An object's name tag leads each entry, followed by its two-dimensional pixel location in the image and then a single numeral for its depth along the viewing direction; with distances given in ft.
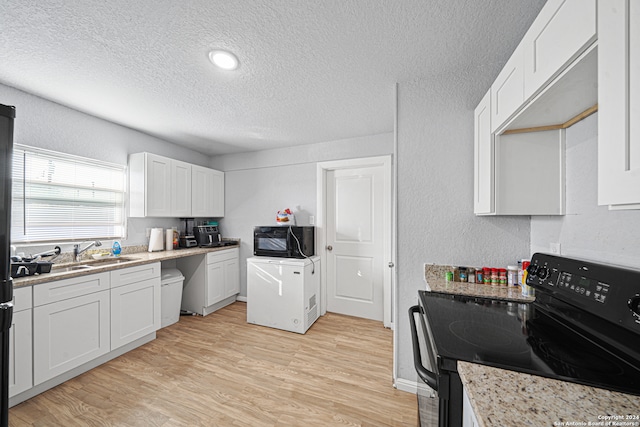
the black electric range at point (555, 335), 2.19
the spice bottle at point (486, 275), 5.05
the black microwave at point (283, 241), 9.64
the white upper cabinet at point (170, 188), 9.21
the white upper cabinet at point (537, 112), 2.30
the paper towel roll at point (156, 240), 9.93
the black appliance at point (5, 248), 3.15
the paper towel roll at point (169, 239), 10.34
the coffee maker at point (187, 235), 10.97
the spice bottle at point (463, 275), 5.23
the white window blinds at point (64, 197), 6.78
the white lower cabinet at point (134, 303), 7.04
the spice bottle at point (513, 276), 4.79
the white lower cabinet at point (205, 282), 10.37
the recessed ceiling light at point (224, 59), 5.08
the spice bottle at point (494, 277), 4.96
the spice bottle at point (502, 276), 4.95
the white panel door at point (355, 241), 10.06
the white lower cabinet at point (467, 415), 2.06
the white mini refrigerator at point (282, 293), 8.97
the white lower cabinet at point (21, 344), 5.09
